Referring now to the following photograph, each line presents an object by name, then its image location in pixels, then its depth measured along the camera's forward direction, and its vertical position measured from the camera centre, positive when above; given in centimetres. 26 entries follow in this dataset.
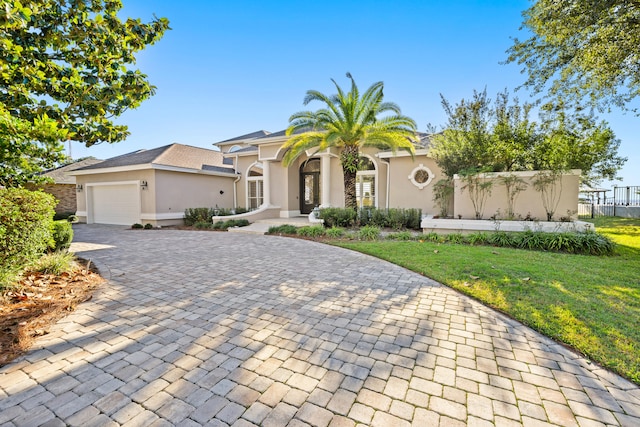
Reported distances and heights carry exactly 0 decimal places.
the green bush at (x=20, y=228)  442 -46
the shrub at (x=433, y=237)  943 -124
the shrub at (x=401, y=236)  983 -126
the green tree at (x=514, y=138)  1020 +243
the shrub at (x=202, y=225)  1477 -128
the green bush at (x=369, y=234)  1012 -121
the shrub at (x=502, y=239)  854 -119
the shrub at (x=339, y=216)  1270 -70
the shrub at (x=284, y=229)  1198 -124
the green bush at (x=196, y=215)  1588 -81
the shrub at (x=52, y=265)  545 -128
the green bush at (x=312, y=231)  1105 -123
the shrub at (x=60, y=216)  1857 -100
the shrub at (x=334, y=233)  1073 -124
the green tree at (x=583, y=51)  821 +511
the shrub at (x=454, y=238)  921 -124
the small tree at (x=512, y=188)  1026 +48
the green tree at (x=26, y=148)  426 +96
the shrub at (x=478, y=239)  898 -123
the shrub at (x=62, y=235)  699 -85
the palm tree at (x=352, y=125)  1241 +351
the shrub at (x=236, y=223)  1432 -114
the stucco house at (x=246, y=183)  1393 +104
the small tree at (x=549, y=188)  981 +46
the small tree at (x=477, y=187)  1067 +54
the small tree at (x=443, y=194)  1204 +30
